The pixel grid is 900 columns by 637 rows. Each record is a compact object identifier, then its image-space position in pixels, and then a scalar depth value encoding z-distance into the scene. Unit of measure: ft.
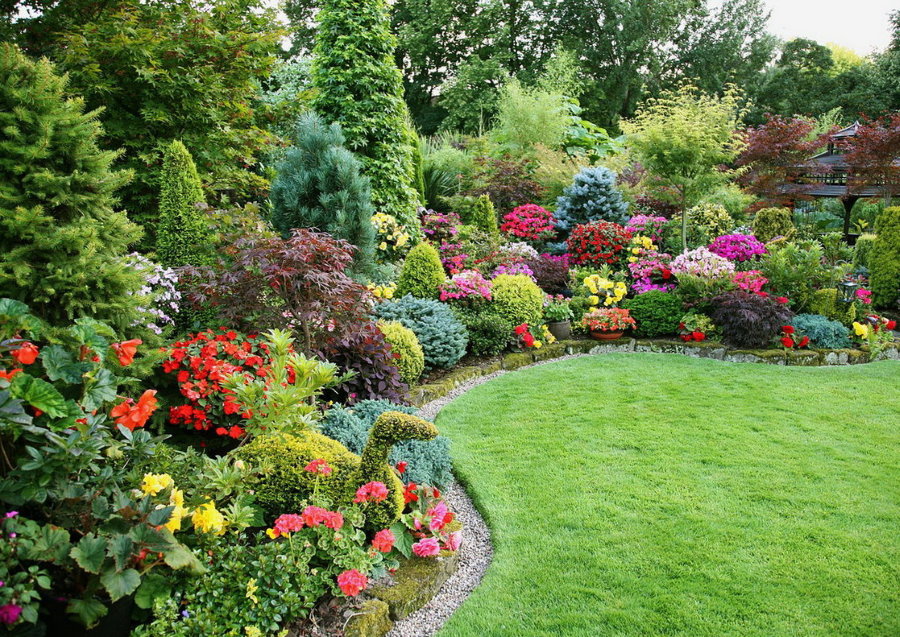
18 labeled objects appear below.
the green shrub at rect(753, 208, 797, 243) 31.81
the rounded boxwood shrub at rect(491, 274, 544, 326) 22.52
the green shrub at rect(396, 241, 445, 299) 22.34
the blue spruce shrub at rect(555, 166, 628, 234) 31.68
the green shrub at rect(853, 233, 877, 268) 31.68
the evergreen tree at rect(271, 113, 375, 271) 19.89
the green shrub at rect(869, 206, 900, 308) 26.48
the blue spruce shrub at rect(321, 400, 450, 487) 11.41
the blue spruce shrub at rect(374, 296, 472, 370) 19.30
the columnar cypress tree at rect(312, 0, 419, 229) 24.35
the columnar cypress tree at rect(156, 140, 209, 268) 15.38
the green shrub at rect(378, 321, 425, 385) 17.22
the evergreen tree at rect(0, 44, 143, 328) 8.73
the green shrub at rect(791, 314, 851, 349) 22.25
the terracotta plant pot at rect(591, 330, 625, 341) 24.08
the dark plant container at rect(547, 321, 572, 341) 24.32
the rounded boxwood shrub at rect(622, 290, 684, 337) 23.94
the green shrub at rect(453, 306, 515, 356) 21.48
